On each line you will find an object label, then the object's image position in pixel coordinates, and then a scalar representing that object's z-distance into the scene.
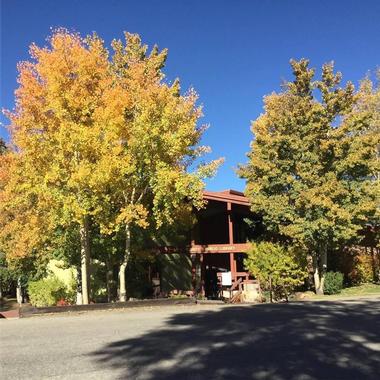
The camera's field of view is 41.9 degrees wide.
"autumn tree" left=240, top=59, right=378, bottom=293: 22.47
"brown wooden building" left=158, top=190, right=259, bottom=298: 25.58
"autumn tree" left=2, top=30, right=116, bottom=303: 17.14
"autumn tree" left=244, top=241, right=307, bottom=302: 23.14
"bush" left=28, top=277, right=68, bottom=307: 24.12
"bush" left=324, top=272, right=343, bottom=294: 23.95
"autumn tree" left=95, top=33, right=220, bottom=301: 17.89
